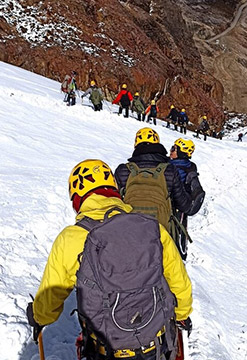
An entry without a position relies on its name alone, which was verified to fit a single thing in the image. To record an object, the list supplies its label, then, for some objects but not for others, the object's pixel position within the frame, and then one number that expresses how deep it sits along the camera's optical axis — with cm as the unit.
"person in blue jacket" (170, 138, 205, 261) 471
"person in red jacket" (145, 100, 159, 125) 2078
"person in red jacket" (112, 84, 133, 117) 1839
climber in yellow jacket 228
